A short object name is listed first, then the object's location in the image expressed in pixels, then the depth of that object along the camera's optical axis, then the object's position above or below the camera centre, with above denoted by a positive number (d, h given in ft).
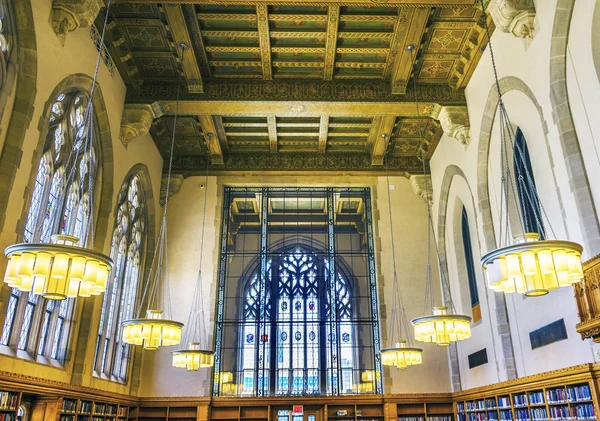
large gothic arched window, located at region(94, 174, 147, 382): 37.58 +11.01
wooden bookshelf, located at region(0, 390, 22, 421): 23.97 +0.98
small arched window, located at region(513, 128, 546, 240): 29.49 +12.73
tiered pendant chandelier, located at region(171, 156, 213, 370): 36.29 +7.37
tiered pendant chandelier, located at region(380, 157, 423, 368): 36.78 +7.20
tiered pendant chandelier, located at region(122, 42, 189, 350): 26.81 +4.68
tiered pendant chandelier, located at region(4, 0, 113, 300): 16.44 +4.84
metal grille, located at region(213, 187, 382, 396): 46.60 +10.72
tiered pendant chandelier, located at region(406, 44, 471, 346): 27.97 +5.04
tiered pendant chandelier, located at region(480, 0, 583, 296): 16.61 +4.93
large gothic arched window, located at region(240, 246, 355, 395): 46.78 +7.77
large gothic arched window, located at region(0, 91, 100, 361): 26.27 +11.45
